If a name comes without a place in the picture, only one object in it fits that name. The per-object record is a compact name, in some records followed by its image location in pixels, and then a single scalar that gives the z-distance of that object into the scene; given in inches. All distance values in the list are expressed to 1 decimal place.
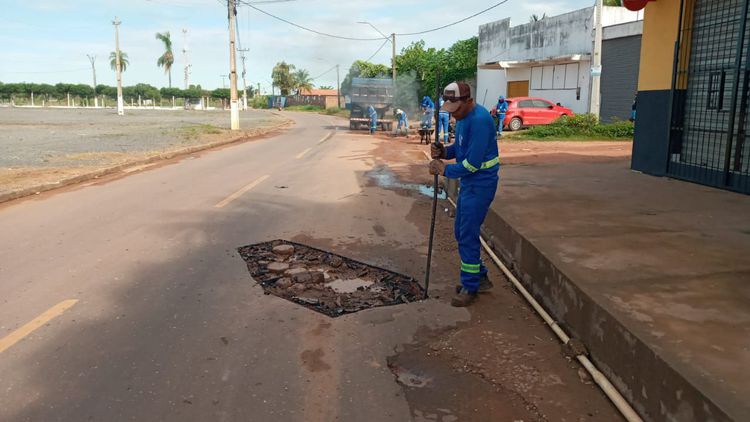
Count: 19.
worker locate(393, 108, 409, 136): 964.6
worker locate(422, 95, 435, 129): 800.9
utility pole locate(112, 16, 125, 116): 1876.4
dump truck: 1136.8
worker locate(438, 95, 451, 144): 725.9
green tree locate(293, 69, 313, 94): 3996.6
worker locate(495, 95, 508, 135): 903.7
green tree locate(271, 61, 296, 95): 3882.9
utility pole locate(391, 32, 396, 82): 1625.0
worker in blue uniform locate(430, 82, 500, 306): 178.2
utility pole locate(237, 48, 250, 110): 2977.4
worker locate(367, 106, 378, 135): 1035.9
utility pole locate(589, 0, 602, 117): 778.2
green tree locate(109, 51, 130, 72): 3799.2
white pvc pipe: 116.7
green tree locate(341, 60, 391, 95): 1978.3
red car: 988.6
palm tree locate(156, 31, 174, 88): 3676.2
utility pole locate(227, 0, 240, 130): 1107.6
